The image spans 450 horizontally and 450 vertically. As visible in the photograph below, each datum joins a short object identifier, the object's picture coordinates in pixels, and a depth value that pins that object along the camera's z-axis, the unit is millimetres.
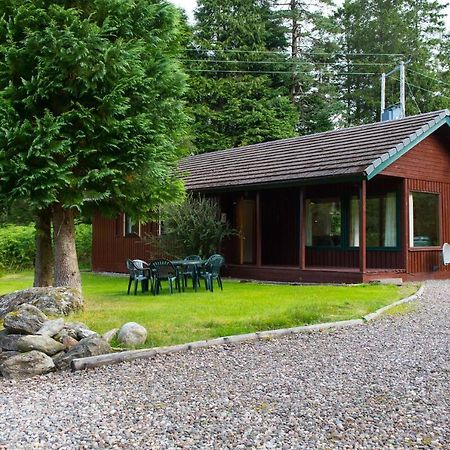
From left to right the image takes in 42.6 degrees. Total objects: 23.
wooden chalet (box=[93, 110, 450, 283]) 13727
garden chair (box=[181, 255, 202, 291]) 11859
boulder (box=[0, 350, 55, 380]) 5750
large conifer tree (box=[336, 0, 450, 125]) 36812
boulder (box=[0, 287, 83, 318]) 8305
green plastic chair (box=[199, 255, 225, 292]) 11750
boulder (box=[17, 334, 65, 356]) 6043
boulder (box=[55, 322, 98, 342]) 6434
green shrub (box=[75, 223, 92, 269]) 23516
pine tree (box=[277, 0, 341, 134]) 35250
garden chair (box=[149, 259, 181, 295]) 11195
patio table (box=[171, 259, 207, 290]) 11564
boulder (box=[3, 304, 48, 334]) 6422
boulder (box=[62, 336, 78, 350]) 6264
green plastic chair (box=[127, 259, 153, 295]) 11596
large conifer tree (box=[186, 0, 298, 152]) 32406
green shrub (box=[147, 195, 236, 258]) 14969
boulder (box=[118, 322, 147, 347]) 6570
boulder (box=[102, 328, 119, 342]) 6644
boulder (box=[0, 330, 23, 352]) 6129
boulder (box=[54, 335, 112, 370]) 5988
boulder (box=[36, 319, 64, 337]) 6354
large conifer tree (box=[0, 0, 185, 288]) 8641
